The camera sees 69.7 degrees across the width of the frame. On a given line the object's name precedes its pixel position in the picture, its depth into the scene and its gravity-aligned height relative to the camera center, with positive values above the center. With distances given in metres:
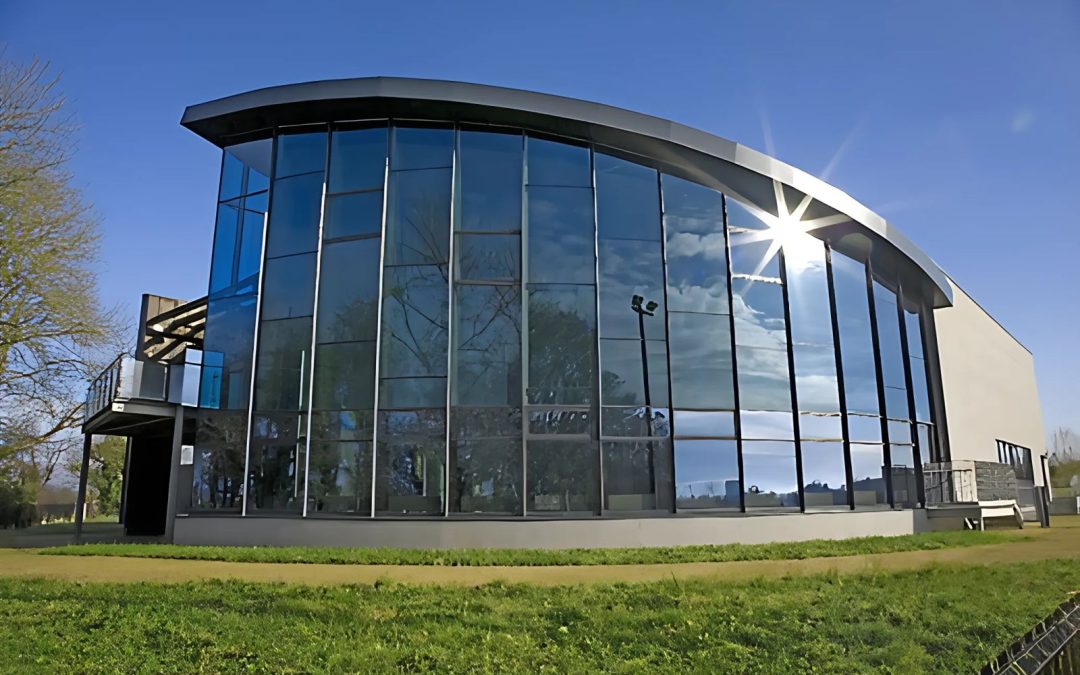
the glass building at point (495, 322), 17.44 +4.09
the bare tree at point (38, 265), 23.73 +7.21
